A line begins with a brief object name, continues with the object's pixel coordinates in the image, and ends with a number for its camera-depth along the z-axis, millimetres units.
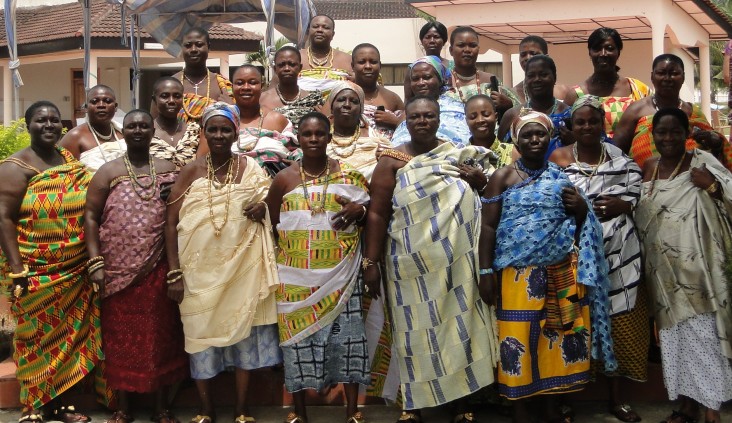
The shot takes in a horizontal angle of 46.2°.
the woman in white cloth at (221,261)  5344
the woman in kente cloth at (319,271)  5285
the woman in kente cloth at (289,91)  6531
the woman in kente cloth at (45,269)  5477
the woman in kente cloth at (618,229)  5383
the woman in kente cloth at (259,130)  5938
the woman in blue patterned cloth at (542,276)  5094
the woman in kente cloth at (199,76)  6711
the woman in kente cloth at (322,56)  7113
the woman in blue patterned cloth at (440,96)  6270
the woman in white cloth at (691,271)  5168
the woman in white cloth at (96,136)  5973
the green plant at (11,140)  8648
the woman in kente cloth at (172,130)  5906
